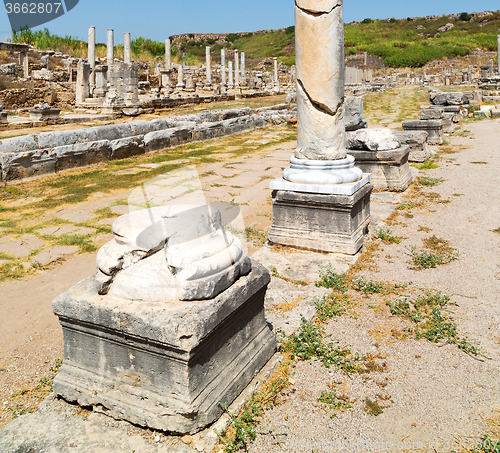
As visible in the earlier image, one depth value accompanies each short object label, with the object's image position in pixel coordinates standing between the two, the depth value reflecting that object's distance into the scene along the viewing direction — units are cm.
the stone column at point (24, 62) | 2191
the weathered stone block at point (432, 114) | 1070
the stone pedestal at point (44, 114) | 1301
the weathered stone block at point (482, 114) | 1525
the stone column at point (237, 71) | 3141
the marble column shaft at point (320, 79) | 387
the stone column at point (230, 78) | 3204
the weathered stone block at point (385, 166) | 598
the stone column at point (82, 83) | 1873
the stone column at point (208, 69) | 2879
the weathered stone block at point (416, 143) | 794
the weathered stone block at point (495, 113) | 1544
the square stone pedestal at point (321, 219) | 395
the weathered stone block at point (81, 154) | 759
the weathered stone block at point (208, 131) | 1129
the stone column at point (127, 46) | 1949
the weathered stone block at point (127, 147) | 871
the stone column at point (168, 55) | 2585
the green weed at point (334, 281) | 338
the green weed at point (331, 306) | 295
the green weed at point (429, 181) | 657
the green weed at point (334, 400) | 206
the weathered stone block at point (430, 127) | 953
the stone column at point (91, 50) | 2071
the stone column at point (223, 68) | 2845
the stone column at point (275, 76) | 3341
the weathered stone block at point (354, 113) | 738
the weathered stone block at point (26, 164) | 671
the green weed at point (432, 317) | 260
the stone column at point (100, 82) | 1906
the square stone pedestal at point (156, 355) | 180
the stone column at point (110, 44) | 1856
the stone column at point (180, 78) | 2639
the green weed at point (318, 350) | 240
